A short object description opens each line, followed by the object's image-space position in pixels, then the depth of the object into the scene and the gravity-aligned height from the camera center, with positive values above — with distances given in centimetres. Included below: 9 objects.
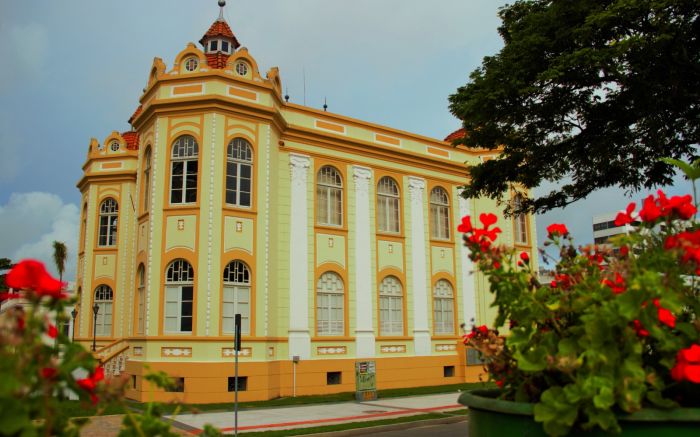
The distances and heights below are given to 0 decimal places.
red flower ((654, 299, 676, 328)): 226 +5
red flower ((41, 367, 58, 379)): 197 -10
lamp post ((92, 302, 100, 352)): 2424 +62
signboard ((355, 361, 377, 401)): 1944 -156
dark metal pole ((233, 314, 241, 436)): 1233 +11
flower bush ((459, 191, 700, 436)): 227 +3
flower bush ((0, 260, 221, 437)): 173 -8
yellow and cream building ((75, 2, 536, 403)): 1911 +341
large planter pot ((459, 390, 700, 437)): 229 -35
